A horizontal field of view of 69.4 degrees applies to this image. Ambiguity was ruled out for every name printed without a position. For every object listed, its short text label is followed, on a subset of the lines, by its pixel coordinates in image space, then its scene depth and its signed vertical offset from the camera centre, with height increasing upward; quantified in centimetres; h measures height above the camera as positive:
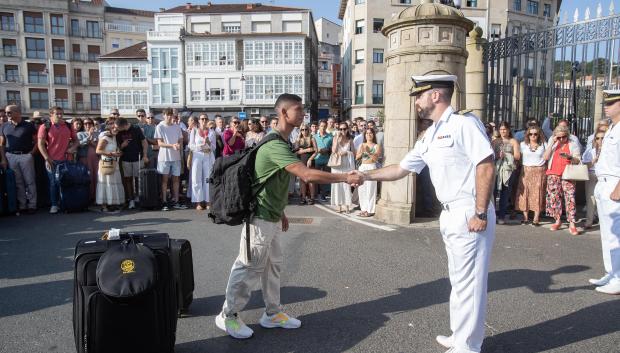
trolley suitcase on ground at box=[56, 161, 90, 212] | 897 -106
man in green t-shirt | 367 -65
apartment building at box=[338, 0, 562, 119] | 4650 +1065
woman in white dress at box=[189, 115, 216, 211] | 982 -65
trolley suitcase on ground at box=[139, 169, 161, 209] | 938 -117
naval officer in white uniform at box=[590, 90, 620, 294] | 491 -80
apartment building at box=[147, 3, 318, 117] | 5084 +843
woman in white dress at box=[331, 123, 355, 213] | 950 -67
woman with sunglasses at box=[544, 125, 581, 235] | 787 -80
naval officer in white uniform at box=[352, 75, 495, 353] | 319 -56
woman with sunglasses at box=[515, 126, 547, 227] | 830 -85
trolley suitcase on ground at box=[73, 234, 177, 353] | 302 -124
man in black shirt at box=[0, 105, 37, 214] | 907 -47
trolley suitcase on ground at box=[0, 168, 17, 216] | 866 -115
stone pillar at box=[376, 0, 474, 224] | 786 +116
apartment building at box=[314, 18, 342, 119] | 7256 +850
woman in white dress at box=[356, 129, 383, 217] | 910 -70
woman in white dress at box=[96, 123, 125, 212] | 921 -85
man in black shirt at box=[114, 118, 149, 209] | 964 -41
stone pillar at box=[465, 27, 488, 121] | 980 +117
